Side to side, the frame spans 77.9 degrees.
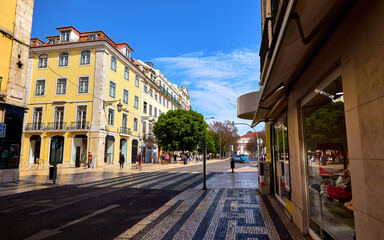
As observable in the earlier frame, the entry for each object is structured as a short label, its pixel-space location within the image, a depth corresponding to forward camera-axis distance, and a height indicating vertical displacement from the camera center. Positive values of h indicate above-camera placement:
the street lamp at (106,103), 27.11 +5.43
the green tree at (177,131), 36.10 +2.98
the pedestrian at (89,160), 22.91 -0.87
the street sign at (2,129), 11.66 +1.06
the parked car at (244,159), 43.94 -1.47
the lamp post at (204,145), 10.15 +0.26
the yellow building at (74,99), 26.73 +6.08
